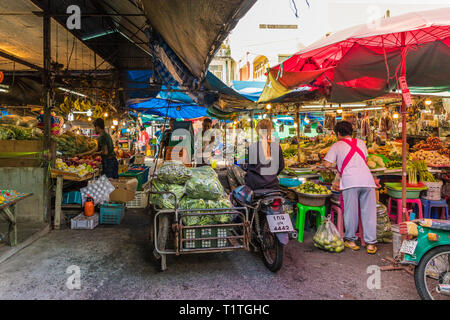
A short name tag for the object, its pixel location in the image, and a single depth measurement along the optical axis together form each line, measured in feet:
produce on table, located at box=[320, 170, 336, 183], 18.48
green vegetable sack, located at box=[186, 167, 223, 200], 11.53
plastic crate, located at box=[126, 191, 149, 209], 23.62
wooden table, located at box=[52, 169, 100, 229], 17.56
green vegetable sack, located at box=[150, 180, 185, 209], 11.50
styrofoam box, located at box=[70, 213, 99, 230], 17.61
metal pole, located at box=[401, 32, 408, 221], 13.04
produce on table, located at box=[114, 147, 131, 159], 38.55
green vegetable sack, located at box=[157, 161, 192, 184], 11.73
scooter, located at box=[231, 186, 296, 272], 11.42
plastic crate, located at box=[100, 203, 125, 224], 18.85
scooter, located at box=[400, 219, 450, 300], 8.91
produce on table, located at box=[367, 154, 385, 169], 18.43
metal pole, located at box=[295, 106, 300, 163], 27.02
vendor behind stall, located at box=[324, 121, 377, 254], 14.10
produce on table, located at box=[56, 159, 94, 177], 18.71
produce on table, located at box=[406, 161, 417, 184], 17.21
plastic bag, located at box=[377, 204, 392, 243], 15.44
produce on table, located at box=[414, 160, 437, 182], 17.56
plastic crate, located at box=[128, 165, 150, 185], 29.75
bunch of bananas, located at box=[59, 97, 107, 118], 31.56
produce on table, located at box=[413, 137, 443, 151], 26.30
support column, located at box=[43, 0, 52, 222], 16.88
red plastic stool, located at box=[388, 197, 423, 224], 16.85
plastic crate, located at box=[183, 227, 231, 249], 10.96
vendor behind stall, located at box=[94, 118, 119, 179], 22.81
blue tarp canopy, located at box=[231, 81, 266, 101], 25.11
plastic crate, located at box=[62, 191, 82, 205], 19.54
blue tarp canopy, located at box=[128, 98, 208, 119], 38.34
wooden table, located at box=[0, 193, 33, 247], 13.50
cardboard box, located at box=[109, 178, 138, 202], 21.06
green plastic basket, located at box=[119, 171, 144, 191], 25.97
